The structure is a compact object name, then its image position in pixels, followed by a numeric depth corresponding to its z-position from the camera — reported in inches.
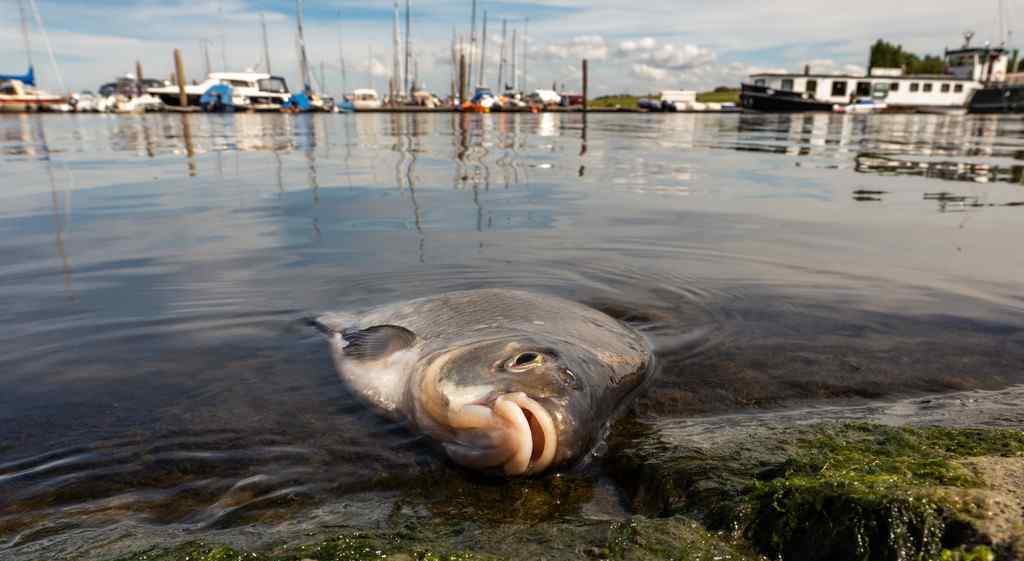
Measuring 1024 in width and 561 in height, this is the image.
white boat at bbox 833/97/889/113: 2751.0
